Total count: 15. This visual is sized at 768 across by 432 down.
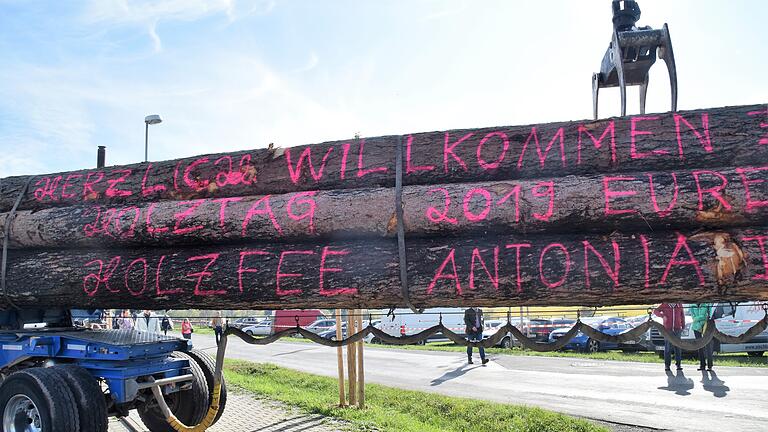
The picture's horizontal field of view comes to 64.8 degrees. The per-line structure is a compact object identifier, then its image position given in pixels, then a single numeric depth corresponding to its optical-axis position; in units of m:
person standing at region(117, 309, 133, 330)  15.18
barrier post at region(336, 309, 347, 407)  9.55
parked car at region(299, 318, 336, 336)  30.61
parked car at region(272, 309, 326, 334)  23.38
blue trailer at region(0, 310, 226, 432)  5.39
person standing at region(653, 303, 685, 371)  10.41
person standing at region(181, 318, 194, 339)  21.26
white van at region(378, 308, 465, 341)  25.52
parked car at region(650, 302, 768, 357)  15.60
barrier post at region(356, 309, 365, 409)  9.35
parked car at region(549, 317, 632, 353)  18.70
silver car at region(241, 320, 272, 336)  35.54
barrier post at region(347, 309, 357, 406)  8.89
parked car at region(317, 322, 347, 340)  27.13
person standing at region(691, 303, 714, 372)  11.20
